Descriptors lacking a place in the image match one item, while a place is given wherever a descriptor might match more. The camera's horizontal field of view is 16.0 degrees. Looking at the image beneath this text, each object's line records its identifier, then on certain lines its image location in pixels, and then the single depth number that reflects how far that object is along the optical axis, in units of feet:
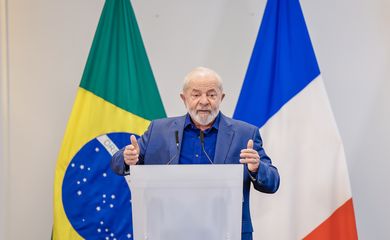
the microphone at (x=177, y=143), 18.95
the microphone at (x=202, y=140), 18.98
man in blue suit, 18.93
